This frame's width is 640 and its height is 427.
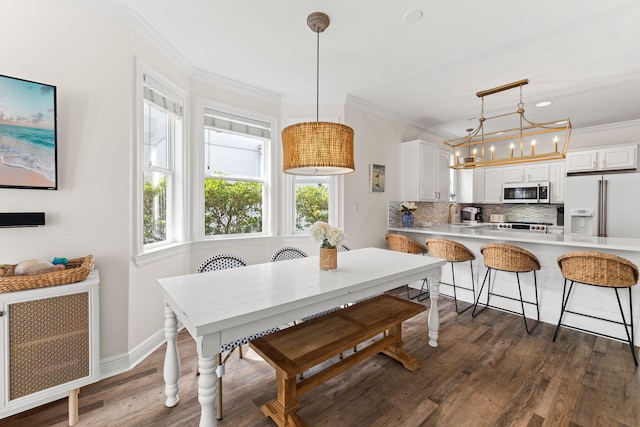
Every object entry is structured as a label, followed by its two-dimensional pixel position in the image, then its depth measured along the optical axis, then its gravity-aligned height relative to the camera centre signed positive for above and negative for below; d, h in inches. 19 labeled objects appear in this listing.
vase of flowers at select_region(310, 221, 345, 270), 79.3 -9.0
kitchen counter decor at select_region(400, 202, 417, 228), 169.0 -2.4
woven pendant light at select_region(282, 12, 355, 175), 69.0 +16.3
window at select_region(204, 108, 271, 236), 125.6 +17.5
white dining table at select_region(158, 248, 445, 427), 48.6 -18.6
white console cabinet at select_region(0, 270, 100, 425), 58.1 -30.3
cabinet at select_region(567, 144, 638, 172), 164.9 +32.9
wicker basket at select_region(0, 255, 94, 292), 58.3 -15.5
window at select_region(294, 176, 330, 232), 149.0 +4.8
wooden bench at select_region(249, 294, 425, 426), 61.8 -32.8
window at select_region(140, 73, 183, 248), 95.5 +18.6
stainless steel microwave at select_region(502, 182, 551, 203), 201.2 +13.7
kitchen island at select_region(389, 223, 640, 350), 103.5 -31.1
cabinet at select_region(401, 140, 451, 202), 174.7 +25.9
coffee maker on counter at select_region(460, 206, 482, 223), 243.1 -3.2
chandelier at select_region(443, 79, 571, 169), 121.0 +53.5
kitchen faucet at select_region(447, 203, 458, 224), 233.1 -3.9
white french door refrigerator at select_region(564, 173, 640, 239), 147.6 +3.4
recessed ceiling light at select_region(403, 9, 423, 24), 80.4 +58.0
